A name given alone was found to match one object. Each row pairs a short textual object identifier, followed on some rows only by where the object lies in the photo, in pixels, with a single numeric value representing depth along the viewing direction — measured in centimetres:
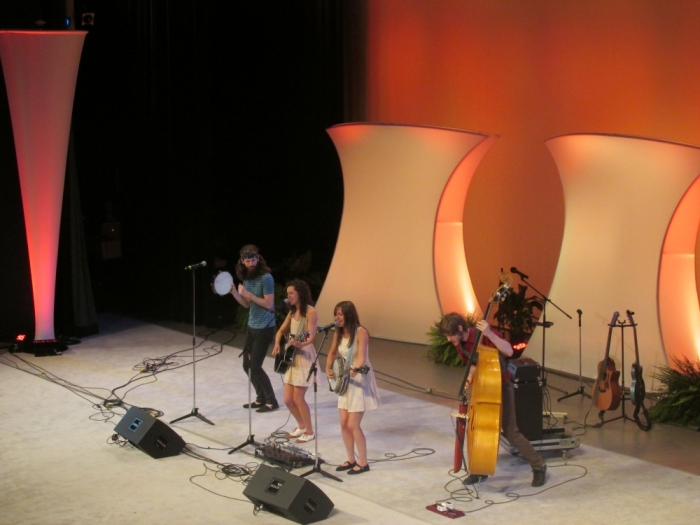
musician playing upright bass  1321
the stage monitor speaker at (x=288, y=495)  1218
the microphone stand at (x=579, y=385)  1827
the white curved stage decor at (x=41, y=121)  2088
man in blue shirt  1653
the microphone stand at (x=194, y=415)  1684
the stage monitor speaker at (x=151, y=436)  1489
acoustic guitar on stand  1646
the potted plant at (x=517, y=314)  2151
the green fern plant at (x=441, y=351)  2120
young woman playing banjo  1374
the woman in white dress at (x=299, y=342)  1518
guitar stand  1671
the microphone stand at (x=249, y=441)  1526
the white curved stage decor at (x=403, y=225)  2240
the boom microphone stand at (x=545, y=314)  1827
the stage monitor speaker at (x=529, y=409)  1472
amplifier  1487
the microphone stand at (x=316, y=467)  1383
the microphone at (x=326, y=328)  1309
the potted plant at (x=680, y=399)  1653
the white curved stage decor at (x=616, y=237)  1818
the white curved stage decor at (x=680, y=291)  1840
